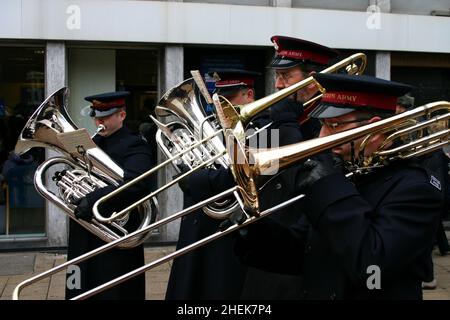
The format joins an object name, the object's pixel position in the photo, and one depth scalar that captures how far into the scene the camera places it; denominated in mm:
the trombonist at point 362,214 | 1975
